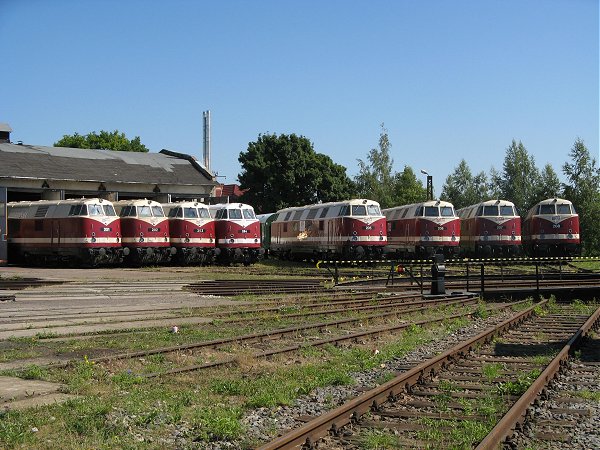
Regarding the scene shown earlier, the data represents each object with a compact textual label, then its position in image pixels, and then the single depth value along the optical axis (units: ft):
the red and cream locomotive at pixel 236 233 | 121.80
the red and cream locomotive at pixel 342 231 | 114.93
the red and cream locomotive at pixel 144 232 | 115.44
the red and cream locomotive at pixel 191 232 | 120.26
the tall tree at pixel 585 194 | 177.68
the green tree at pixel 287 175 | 198.29
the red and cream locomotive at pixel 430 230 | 118.42
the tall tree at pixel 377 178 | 238.27
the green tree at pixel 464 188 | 260.01
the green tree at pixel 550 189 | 196.24
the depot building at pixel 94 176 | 128.98
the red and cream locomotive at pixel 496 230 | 123.85
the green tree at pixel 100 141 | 276.82
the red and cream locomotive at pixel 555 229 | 125.49
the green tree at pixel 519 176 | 243.81
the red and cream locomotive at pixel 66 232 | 109.19
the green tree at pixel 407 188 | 227.40
